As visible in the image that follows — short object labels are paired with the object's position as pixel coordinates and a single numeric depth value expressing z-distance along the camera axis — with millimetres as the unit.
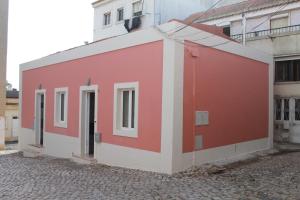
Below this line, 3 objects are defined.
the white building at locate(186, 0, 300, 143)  16797
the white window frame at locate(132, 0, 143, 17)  27619
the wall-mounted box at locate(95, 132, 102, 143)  11789
